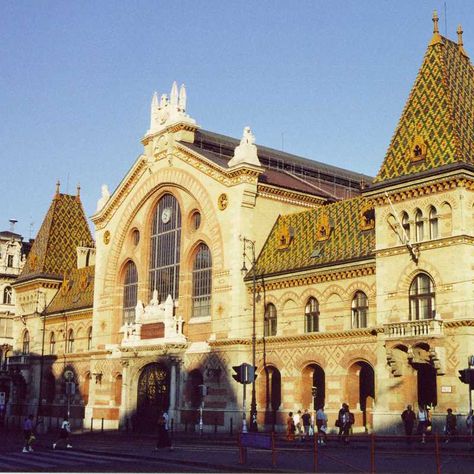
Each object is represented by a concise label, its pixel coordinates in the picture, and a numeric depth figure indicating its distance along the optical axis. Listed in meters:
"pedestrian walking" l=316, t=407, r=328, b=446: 39.49
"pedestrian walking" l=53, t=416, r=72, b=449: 37.36
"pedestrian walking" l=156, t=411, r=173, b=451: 35.16
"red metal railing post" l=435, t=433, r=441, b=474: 21.48
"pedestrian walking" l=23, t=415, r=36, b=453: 35.72
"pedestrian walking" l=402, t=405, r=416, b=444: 35.62
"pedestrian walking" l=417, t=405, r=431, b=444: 34.88
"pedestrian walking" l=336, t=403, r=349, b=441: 37.88
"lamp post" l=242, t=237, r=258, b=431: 49.51
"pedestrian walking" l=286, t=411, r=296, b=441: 41.59
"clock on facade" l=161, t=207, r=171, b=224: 57.28
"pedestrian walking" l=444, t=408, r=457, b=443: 34.58
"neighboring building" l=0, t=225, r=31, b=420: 89.25
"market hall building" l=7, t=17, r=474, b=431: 38.41
